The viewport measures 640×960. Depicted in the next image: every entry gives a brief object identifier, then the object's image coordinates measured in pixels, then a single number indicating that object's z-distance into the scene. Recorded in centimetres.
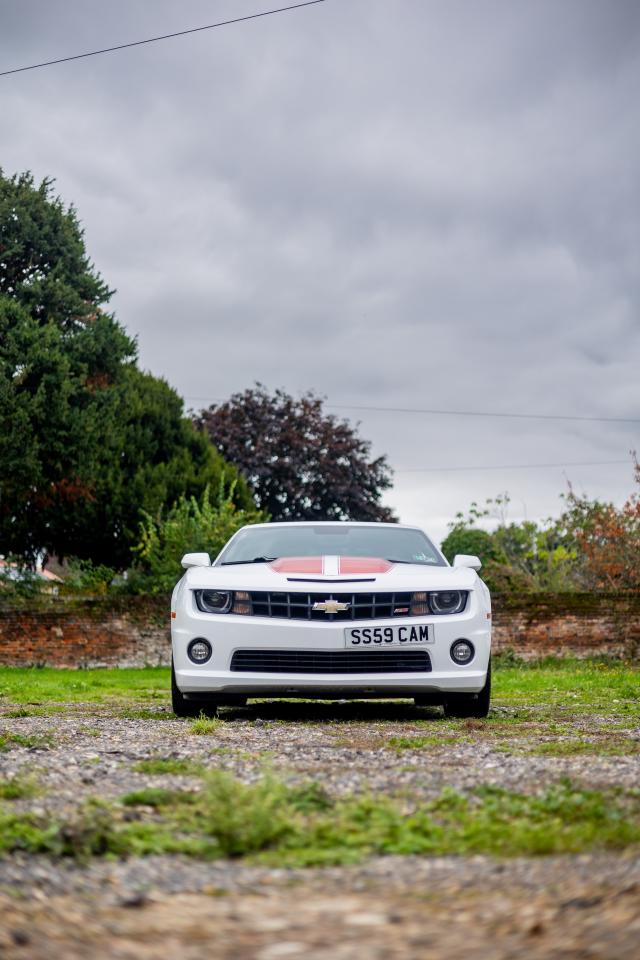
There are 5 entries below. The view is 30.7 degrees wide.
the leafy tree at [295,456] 4553
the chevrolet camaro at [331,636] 787
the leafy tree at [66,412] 2658
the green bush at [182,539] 2286
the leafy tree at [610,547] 2219
